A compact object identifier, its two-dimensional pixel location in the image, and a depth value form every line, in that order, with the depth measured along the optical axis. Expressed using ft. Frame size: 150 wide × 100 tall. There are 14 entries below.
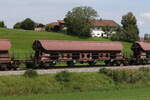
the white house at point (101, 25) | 449.89
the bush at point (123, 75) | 102.58
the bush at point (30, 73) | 91.15
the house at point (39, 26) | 504.39
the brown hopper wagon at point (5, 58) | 111.14
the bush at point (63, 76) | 93.44
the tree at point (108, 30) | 417.98
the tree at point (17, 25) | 471.05
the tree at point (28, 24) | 450.71
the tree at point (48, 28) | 466.90
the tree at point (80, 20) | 357.20
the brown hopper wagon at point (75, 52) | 124.36
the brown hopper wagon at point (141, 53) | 151.33
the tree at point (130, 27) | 359.66
